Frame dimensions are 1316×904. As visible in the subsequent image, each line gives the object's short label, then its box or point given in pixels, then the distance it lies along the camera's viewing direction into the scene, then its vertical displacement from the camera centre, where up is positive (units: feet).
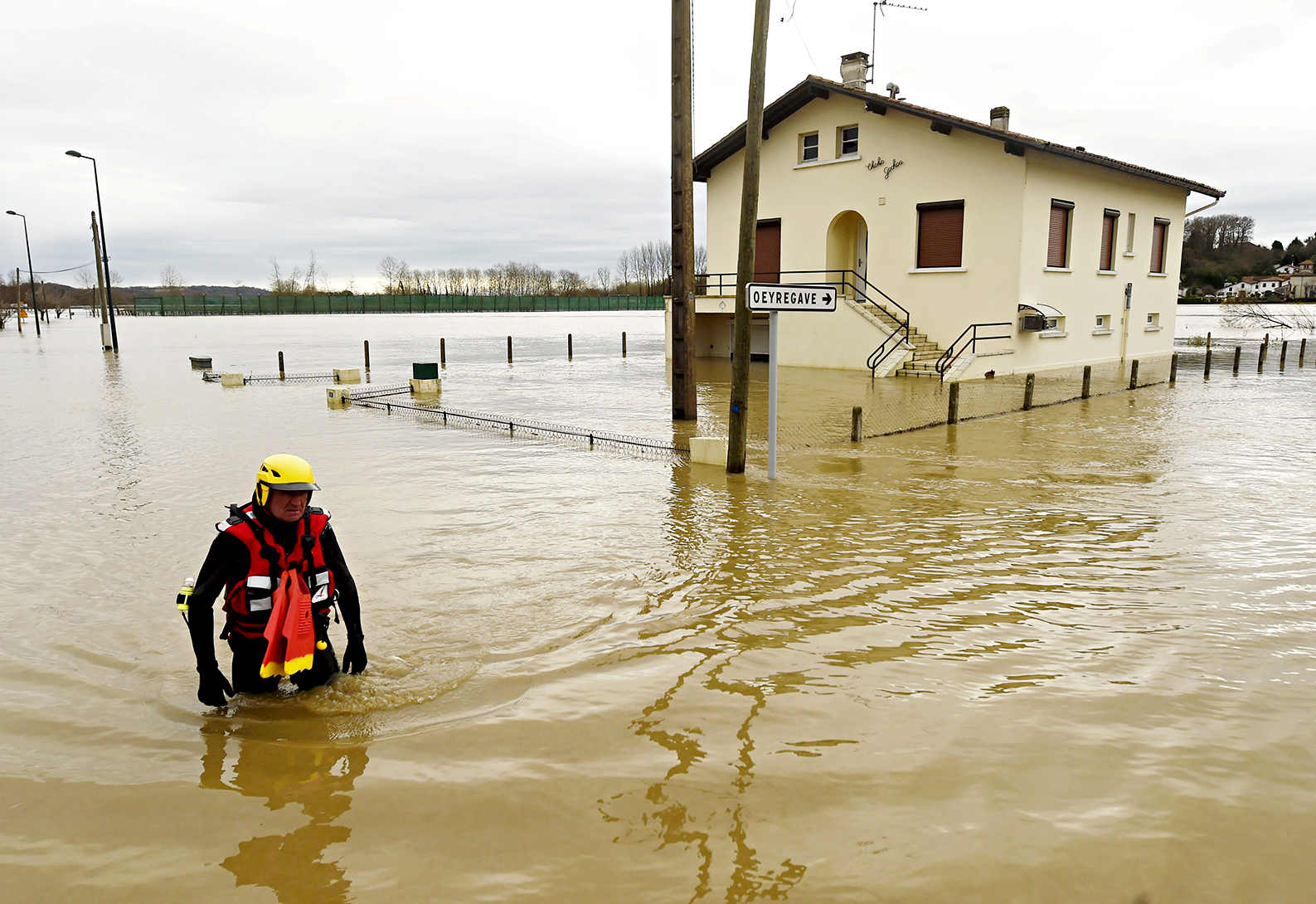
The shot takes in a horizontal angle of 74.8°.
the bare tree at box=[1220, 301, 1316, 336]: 132.98 +0.66
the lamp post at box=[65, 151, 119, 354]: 119.14 +3.93
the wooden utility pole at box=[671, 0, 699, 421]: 47.37 +6.93
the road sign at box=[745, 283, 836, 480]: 31.73 +0.90
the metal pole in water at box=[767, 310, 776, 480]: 34.09 -3.90
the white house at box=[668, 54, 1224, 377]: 79.51 +8.85
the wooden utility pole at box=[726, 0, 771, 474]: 32.30 +3.23
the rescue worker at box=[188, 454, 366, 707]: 13.42 -3.84
